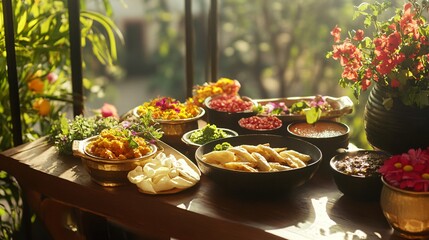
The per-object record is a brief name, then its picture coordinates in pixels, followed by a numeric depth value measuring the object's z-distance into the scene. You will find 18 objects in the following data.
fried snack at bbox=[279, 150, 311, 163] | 1.85
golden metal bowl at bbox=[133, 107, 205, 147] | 2.14
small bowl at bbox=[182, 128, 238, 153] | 2.01
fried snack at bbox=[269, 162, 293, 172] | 1.75
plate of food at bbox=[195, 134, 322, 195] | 1.70
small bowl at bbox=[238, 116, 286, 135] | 2.09
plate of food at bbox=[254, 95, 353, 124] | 2.16
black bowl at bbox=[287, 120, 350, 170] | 1.96
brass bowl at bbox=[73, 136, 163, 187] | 1.81
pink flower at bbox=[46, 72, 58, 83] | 2.70
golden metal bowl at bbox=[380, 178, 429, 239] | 1.47
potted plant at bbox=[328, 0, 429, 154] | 1.74
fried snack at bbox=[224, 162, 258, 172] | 1.74
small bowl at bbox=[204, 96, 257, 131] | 2.21
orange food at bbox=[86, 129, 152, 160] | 1.84
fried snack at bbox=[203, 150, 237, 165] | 1.80
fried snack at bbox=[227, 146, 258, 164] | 1.79
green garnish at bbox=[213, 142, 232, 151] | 1.92
